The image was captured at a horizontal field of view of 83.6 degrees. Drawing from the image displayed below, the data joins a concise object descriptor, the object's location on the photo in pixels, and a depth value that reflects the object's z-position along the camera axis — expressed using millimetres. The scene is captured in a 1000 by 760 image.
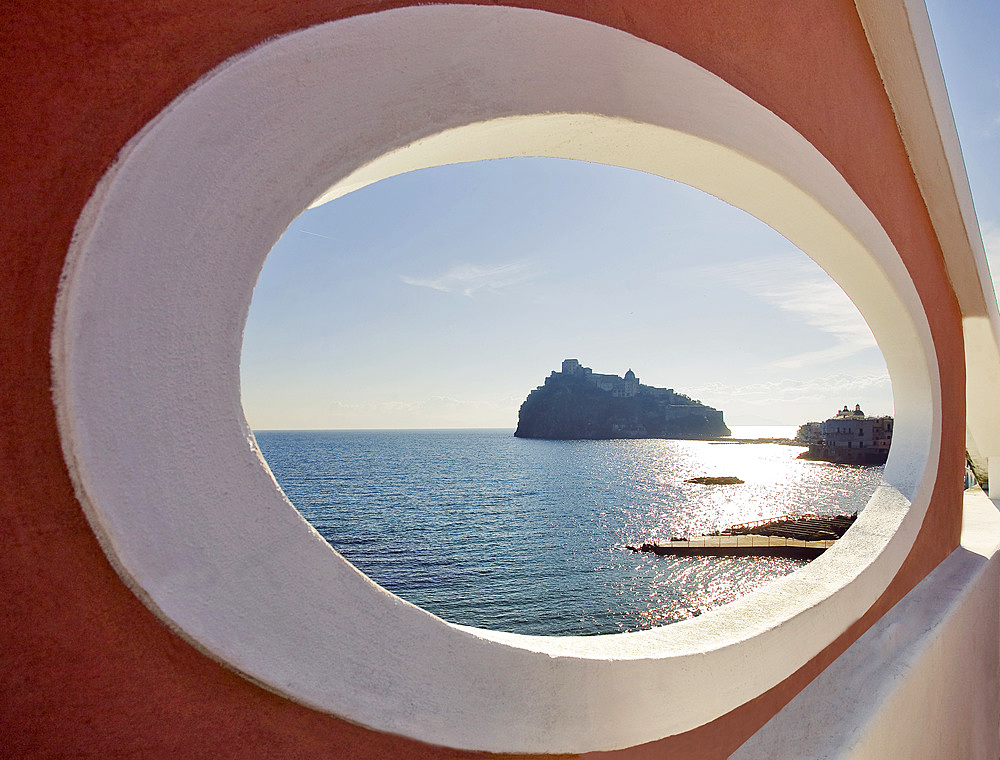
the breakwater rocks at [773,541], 26016
